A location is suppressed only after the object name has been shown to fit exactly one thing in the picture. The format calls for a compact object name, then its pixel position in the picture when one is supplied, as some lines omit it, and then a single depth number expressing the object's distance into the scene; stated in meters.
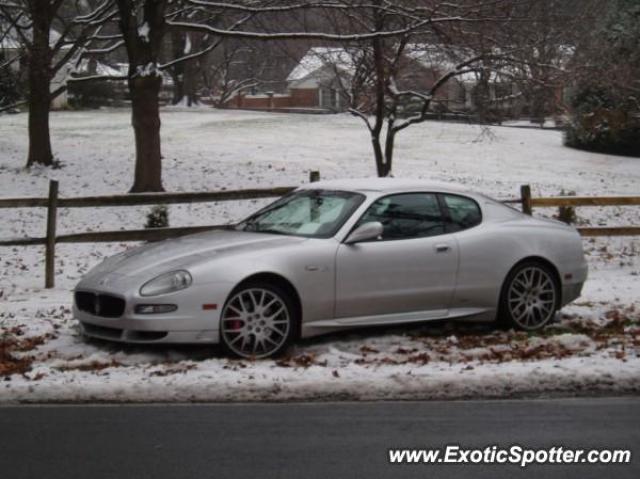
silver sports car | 8.57
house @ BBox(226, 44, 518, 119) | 18.92
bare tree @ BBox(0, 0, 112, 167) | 22.19
